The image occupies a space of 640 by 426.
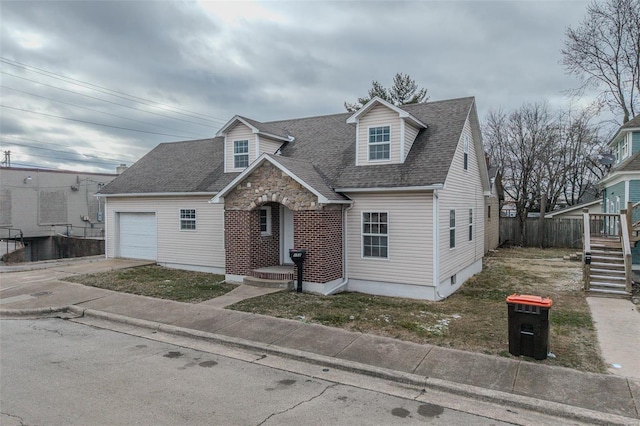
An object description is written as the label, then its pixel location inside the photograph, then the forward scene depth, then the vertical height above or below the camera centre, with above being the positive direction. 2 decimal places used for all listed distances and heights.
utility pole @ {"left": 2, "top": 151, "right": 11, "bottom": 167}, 54.41 +7.91
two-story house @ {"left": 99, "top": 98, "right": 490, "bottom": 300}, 11.70 +0.32
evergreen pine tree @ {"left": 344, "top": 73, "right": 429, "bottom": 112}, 36.59 +10.95
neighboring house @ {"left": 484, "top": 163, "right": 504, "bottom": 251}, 23.55 -0.07
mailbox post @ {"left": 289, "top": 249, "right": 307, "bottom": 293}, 11.63 -1.27
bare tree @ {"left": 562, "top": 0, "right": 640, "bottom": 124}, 25.47 +10.90
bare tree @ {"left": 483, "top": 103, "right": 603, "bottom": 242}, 31.72 +4.76
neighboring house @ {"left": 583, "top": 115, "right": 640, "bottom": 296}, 12.26 -0.89
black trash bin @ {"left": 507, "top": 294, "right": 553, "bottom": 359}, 6.46 -1.82
